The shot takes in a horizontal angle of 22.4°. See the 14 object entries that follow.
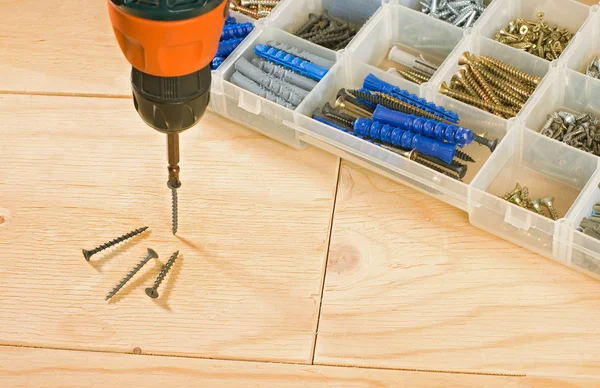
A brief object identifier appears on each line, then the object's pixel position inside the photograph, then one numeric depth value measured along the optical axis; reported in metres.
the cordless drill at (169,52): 0.68
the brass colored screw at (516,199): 0.90
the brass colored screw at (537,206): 0.90
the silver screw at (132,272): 0.87
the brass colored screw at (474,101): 0.94
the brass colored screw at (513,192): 0.90
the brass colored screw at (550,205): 0.90
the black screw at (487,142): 0.91
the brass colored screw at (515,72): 0.95
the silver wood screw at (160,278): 0.87
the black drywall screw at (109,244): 0.89
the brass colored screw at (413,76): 0.97
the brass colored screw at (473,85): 0.95
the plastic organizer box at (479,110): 0.88
